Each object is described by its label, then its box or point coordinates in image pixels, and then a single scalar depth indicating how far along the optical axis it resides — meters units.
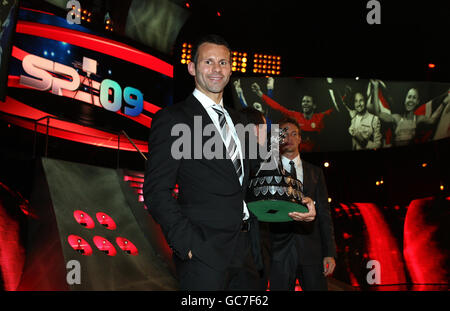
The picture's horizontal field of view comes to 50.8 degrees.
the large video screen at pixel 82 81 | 12.01
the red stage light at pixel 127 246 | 8.70
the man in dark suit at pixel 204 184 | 2.28
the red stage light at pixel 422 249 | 10.35
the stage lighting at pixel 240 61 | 15.38
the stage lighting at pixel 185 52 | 15.34
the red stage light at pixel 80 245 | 7.74
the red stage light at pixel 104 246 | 8.20
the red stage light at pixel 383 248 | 10.70
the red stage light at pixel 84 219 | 8.42
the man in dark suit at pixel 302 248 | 4.28
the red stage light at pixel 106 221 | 8.91
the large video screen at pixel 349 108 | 15.53
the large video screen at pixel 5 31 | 8.62
